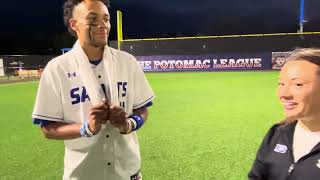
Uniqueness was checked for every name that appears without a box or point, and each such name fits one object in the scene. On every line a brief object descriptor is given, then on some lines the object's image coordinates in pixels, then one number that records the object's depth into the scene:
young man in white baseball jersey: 1.61
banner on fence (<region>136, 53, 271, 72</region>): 17.90
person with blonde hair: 1.34
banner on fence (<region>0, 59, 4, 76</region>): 17.51
